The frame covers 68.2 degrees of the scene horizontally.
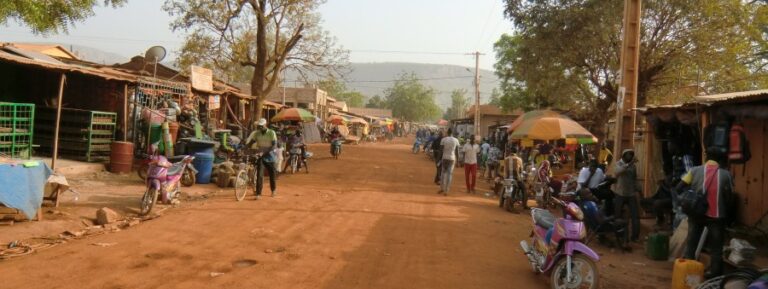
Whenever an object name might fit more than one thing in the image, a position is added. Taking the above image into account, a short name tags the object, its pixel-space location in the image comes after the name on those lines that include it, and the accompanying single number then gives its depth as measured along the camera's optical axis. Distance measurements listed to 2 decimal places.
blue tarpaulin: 7.17
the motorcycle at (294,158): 18.62
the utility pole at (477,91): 38.24
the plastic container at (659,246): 8.43
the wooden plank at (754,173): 8.24
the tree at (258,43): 26.06
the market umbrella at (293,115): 22.99
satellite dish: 17.30
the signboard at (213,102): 19.80
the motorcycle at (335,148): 27.00
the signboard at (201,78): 18.25
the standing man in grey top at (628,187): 9.45
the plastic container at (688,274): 6.07
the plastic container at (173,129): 15.18
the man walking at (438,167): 17.33
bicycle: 11.38
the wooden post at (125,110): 14.68
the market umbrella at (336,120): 41.00
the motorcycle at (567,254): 5.67
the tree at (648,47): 19.05
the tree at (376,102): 131.25
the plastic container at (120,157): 13.43
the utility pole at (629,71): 11.39
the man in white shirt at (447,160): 14.47
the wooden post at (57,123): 10.72
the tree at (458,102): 115.91
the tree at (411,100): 113.69
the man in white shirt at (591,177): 10.34
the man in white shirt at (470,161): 15.21
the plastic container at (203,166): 13.48
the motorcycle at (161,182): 9.29
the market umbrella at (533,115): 17.45
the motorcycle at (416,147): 38.12
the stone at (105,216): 8.49
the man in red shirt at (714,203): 6.50
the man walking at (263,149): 11.93
